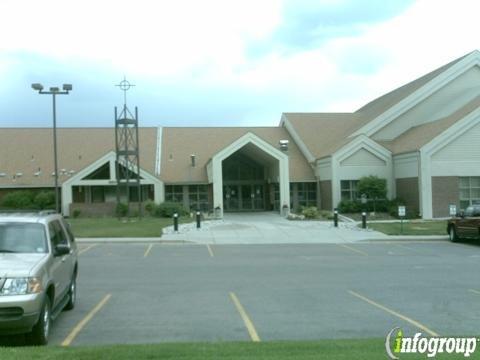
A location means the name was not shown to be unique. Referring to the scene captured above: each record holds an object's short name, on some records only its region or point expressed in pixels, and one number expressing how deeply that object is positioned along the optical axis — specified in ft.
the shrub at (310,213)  131.23
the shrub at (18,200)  146.30
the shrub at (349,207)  136.19
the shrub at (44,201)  146.81
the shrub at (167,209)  136.67
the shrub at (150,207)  139.85
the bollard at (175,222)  102.84
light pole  102.47
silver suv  25.09
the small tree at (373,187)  135.03
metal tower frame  130.21
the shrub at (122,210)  138.24
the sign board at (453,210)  94.43
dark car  84.39
